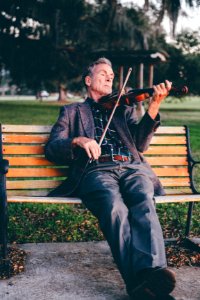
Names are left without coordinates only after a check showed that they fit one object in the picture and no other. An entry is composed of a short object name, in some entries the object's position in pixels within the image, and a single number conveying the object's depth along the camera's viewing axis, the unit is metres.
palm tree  15.59
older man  2.89
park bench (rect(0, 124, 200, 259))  3.49
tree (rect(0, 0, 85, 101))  20.92
